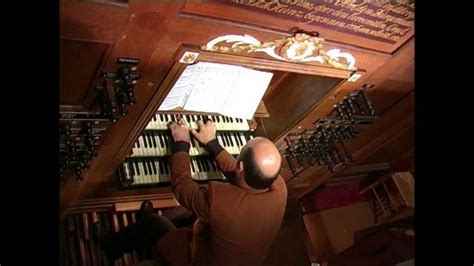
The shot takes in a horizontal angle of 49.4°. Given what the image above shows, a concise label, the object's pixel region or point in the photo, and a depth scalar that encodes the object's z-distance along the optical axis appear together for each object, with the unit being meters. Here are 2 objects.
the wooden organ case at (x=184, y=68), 1.55
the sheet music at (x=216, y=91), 1.79
